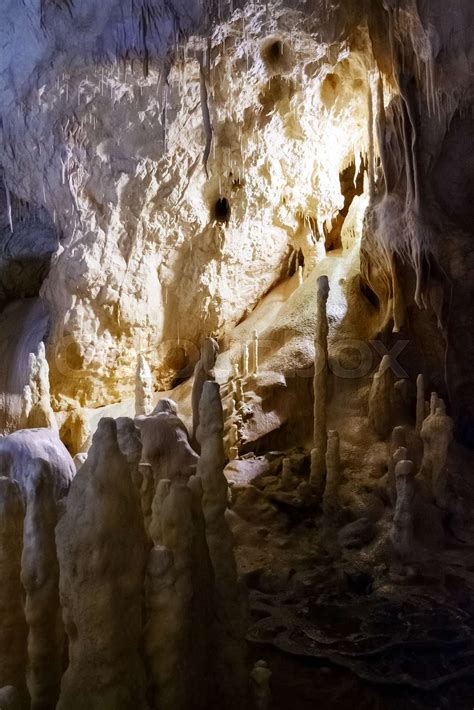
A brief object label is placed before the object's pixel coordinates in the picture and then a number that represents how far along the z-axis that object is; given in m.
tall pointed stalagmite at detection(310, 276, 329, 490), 9.25
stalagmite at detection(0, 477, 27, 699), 3.30
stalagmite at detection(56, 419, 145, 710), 2.96
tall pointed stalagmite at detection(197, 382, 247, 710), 3.71
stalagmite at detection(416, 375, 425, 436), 9.65
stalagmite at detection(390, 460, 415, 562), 7.37
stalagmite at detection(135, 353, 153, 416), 10.63
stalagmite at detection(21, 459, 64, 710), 3.27
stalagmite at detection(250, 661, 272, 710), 3.83
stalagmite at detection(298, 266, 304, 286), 12.91
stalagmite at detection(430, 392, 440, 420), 9.05
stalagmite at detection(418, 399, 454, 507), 8.61
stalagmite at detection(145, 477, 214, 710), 3.22
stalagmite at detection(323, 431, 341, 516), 8.66
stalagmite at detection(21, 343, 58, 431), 8.95
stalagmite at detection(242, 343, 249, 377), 11.31
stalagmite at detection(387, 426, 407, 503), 8.62
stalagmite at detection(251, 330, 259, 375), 11.45
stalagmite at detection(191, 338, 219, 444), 8.34
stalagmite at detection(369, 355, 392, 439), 10.09
